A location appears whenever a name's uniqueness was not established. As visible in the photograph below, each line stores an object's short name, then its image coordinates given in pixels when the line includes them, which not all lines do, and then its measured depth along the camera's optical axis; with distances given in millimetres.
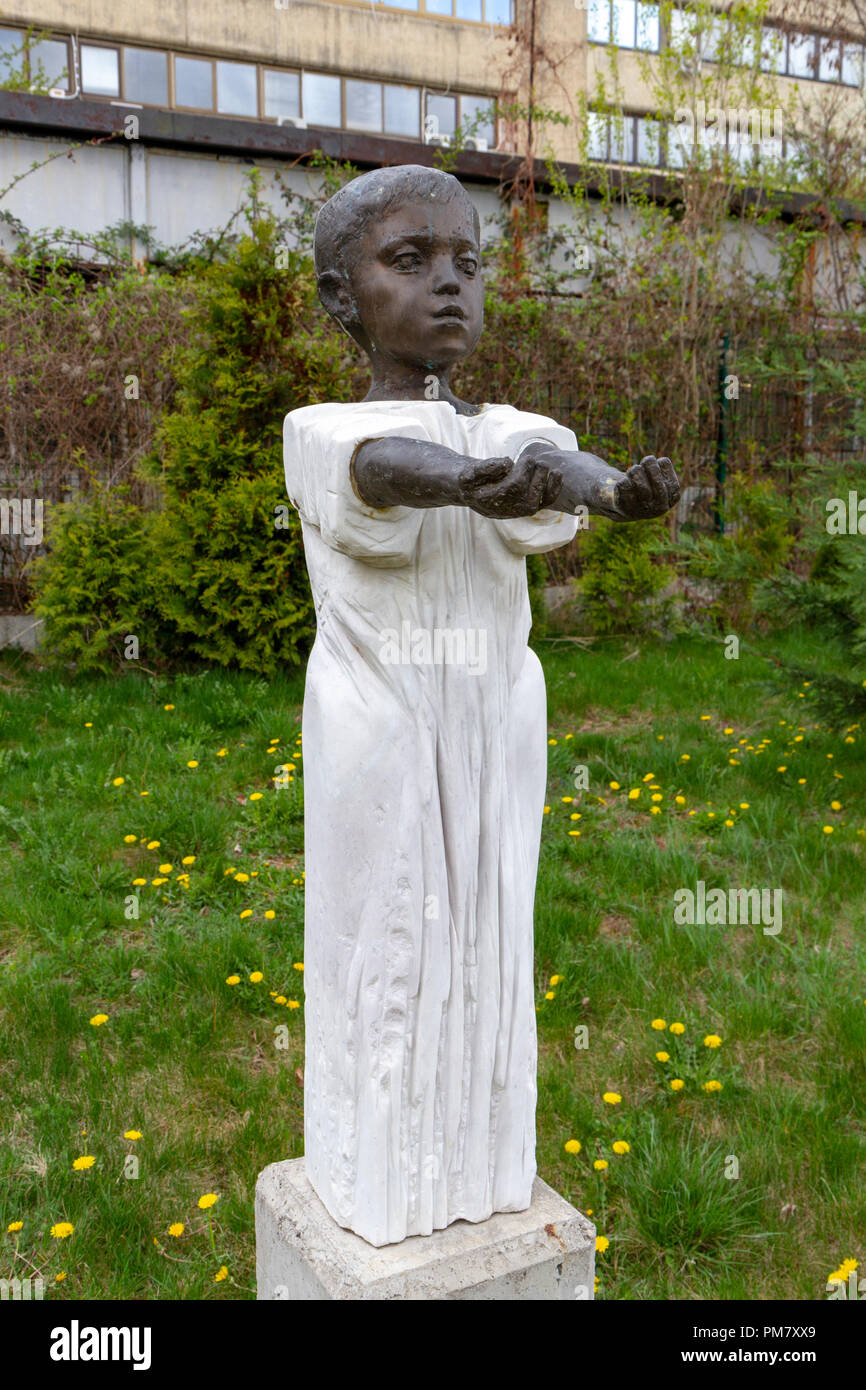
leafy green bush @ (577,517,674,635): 8109
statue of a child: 1939
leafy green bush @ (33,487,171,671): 6688
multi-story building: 11727
